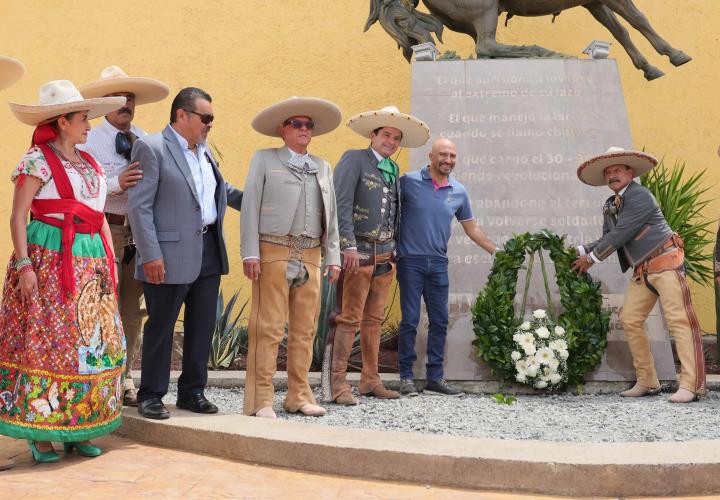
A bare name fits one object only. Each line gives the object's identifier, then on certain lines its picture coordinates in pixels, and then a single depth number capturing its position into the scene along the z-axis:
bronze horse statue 7.57
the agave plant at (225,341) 7.28
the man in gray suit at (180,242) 4.52
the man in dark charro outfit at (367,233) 5.54
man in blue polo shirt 5.96
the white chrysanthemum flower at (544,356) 6.02
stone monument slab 6.55
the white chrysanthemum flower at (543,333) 6.10
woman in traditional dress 3.95
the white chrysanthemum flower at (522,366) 6.07
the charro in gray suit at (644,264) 5.91
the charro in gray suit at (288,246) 4.88
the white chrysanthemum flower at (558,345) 6.08
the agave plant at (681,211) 7.86
